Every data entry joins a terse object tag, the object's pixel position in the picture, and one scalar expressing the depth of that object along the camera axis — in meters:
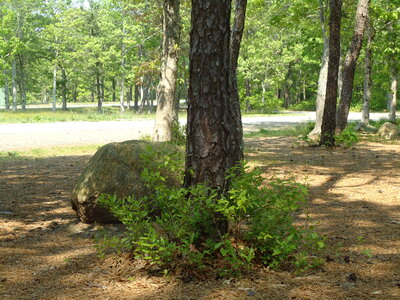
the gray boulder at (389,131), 15.34
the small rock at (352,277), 3.17
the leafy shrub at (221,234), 3.14
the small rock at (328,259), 3.62
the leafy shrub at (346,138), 11.33
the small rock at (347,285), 3.03
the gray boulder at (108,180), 5.15
